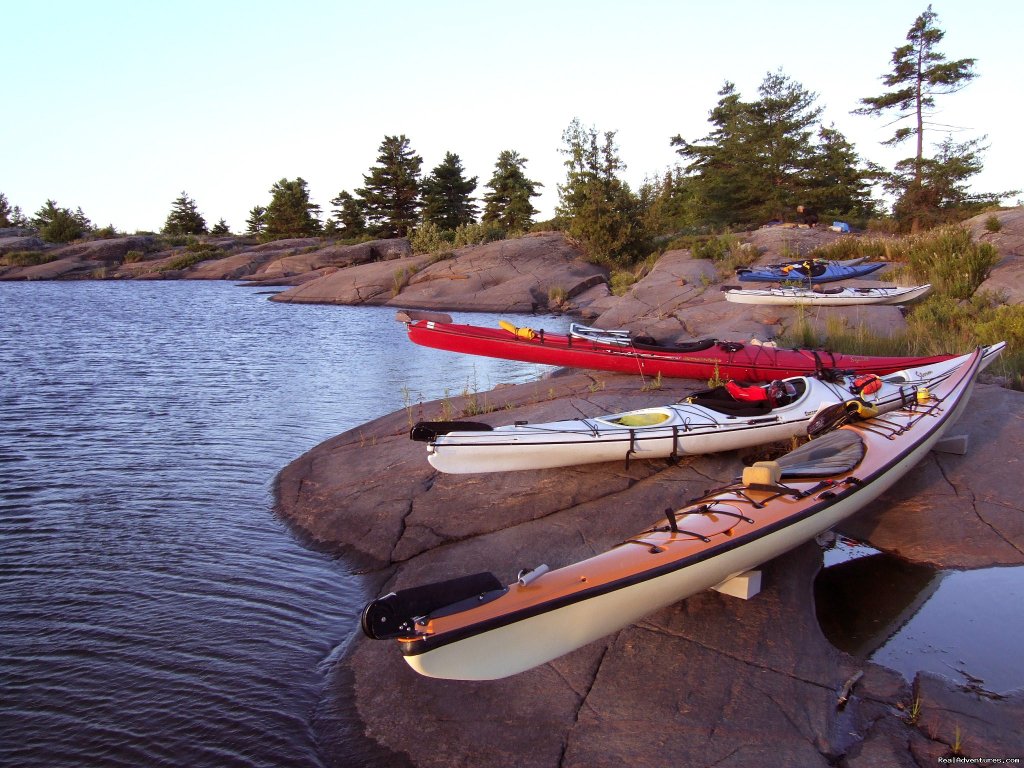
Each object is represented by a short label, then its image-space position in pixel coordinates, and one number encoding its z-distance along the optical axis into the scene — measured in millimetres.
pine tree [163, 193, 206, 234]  56188
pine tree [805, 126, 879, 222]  28469
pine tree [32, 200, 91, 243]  46250
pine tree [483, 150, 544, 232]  41562
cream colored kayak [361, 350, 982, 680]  3131
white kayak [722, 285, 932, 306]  13000
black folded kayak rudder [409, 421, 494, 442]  5605
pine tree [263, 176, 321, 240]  52125
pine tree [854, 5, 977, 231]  26281
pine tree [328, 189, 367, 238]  48375
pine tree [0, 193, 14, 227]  53256
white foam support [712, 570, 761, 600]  4207
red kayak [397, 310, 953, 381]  8930
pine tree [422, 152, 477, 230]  45094
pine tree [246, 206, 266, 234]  58000
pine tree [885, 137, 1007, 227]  25797
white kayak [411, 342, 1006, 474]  5727
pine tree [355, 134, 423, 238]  46312
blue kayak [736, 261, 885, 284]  14977
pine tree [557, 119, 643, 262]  26922
